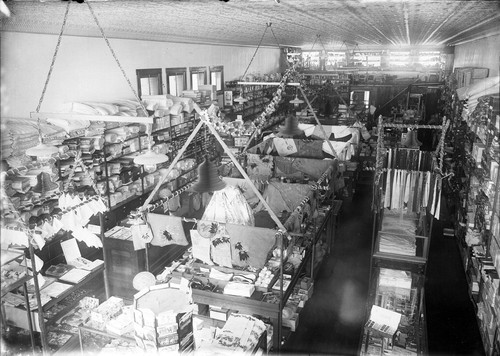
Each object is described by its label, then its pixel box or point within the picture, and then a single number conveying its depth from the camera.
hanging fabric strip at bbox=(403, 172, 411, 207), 6.52
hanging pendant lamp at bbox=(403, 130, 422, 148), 9.43
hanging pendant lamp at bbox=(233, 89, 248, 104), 12.35
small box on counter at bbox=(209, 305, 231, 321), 4.93
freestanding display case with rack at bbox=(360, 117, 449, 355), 4.75
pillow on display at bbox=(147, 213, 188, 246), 5.12
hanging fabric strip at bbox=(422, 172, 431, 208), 6.41
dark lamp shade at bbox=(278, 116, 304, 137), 7.83
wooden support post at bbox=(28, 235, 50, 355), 4.31
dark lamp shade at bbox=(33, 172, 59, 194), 5.96
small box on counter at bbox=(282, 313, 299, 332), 5.58
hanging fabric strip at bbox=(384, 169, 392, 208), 6.67
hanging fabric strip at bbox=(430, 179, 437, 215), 6.37
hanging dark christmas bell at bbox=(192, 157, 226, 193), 4.63
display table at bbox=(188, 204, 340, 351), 4.65
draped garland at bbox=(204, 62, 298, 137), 4.87
